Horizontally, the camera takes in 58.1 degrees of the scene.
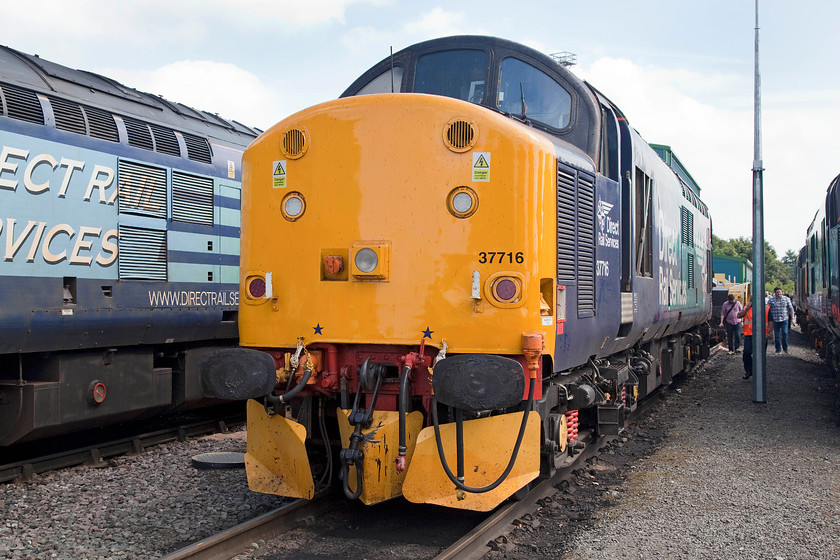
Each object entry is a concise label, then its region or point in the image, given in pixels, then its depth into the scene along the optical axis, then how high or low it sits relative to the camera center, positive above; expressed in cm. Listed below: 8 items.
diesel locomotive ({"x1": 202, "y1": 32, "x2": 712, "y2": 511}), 466 -5
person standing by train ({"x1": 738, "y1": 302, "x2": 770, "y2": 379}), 1400 -86
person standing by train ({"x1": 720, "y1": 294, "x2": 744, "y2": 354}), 1809 -47
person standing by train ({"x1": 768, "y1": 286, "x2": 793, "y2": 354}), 1762 -41
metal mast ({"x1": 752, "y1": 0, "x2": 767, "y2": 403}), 1117 +74
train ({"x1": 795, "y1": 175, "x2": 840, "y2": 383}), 1079 +33
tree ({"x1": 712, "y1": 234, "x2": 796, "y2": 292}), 8900 +471
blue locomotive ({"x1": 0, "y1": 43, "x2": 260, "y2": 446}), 655 +43
